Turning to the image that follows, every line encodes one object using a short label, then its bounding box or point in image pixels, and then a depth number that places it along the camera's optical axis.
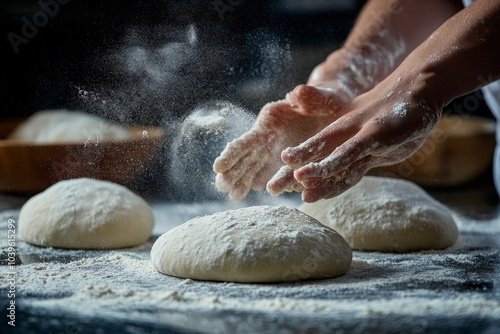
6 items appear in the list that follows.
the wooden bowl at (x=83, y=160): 1.81
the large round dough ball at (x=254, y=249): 1.42
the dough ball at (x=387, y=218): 1.82
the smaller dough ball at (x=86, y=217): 1.86
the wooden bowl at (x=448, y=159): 2.69
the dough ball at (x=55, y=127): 2.81
